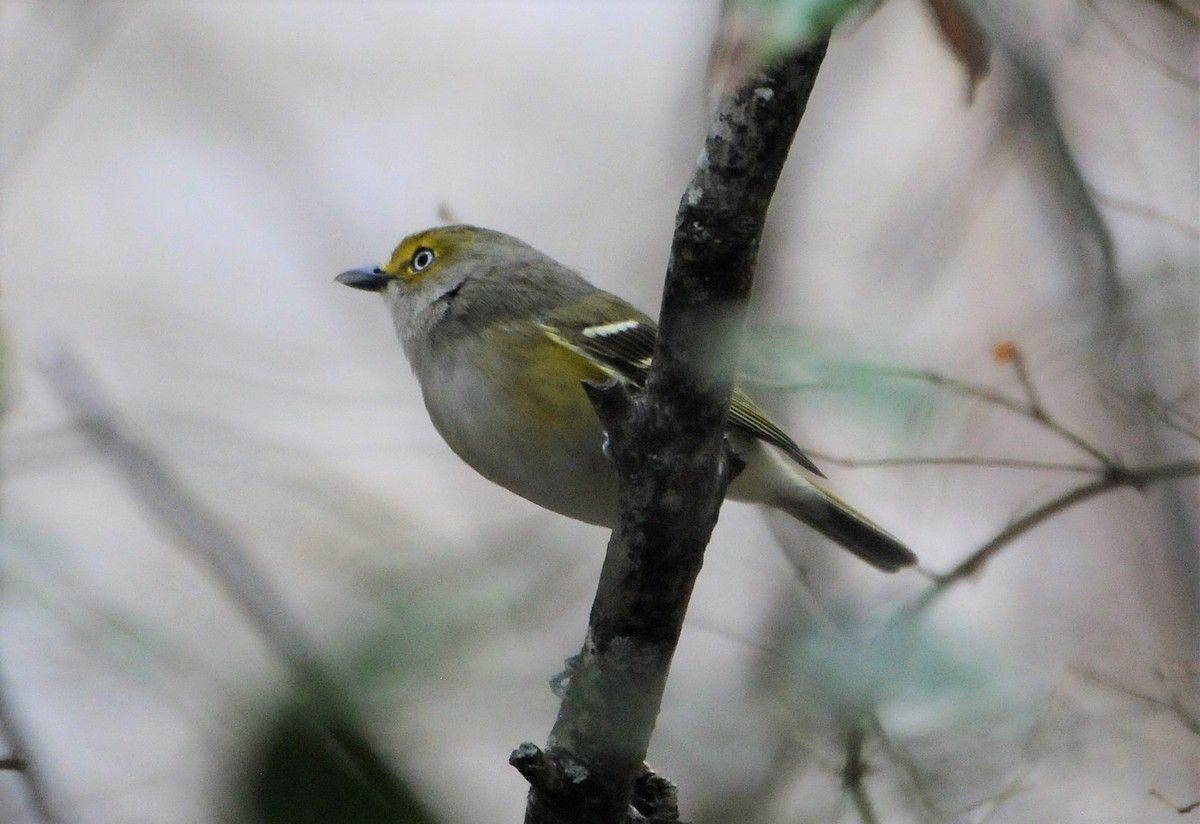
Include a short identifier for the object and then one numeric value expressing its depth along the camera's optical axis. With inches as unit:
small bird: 304.2
